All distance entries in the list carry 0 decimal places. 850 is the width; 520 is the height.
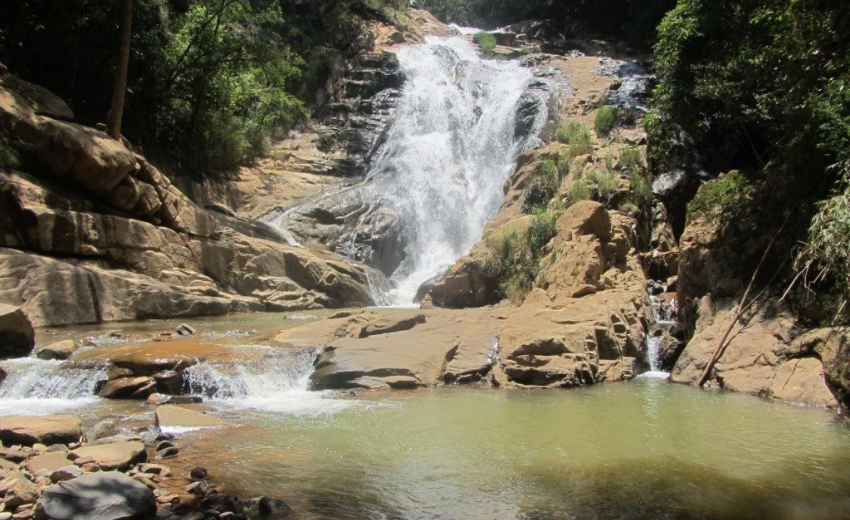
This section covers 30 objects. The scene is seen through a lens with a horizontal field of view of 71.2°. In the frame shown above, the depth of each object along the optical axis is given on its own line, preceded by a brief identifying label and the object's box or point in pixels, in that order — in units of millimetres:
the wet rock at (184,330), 11680
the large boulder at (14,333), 9359
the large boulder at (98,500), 3863
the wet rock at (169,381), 8539
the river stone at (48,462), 4926
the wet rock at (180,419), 6719
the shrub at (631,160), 15266
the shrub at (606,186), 14391
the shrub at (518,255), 13242
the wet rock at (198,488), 4652
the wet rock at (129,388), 8336
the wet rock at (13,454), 5168
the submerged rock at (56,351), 9305
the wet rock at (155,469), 5043
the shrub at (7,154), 11914
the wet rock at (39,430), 5639
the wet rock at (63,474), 4680
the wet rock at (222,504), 4273
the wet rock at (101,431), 6203
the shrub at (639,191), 14578
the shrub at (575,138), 16297
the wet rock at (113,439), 5797
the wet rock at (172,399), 8117
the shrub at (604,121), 17859
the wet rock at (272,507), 4344
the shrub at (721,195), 10500
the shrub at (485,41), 35719
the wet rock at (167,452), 5607
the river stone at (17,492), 4184
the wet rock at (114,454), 5016
